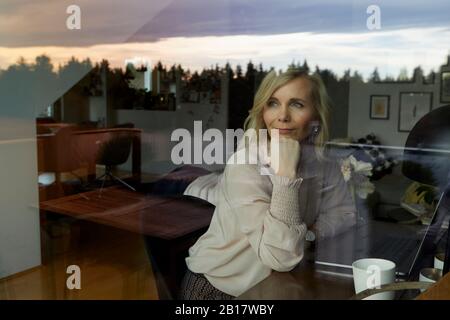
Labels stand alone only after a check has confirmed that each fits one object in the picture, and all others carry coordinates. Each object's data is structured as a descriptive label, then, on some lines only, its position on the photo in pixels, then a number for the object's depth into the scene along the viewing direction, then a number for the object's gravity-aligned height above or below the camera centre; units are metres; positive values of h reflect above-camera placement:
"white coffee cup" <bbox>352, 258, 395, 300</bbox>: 0.80 -0.29
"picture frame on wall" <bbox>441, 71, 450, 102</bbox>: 2.38 +0.08
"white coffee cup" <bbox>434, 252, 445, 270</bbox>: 0.88 -0.29
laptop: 0.98 -0.34
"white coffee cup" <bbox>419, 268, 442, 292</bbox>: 0.82 -0.30
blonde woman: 1.17 -0.26
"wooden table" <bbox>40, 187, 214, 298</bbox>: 1.38 -0.43
